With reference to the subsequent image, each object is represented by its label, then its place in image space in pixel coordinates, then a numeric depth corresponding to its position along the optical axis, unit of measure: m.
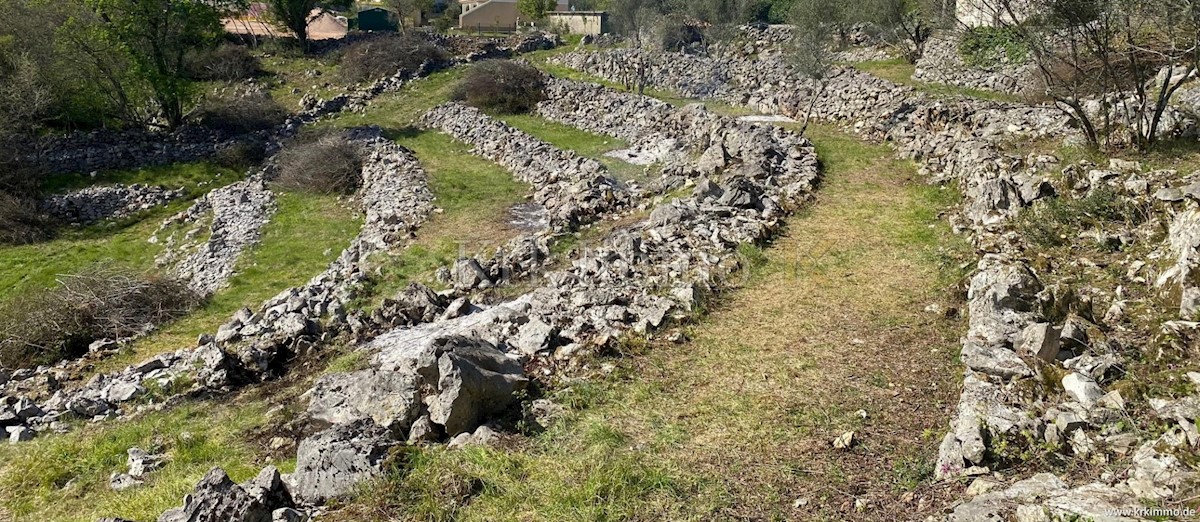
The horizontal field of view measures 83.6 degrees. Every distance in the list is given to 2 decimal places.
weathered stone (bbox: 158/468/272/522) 5.79
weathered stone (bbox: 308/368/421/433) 7.54
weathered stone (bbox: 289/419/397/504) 6.37
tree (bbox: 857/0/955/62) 31.95
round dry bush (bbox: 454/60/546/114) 32.84
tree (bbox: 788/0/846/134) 23.48
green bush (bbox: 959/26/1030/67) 24.45
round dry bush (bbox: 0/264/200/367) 12.58
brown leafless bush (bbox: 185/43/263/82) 40.16
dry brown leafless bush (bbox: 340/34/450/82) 40.97
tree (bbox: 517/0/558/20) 65.75
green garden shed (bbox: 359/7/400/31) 64.75
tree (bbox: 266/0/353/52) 48.09
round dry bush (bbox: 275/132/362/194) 23.84
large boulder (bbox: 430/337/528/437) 7.31
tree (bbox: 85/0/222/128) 26.19
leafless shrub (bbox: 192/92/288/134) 30.75
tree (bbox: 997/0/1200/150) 11.98
